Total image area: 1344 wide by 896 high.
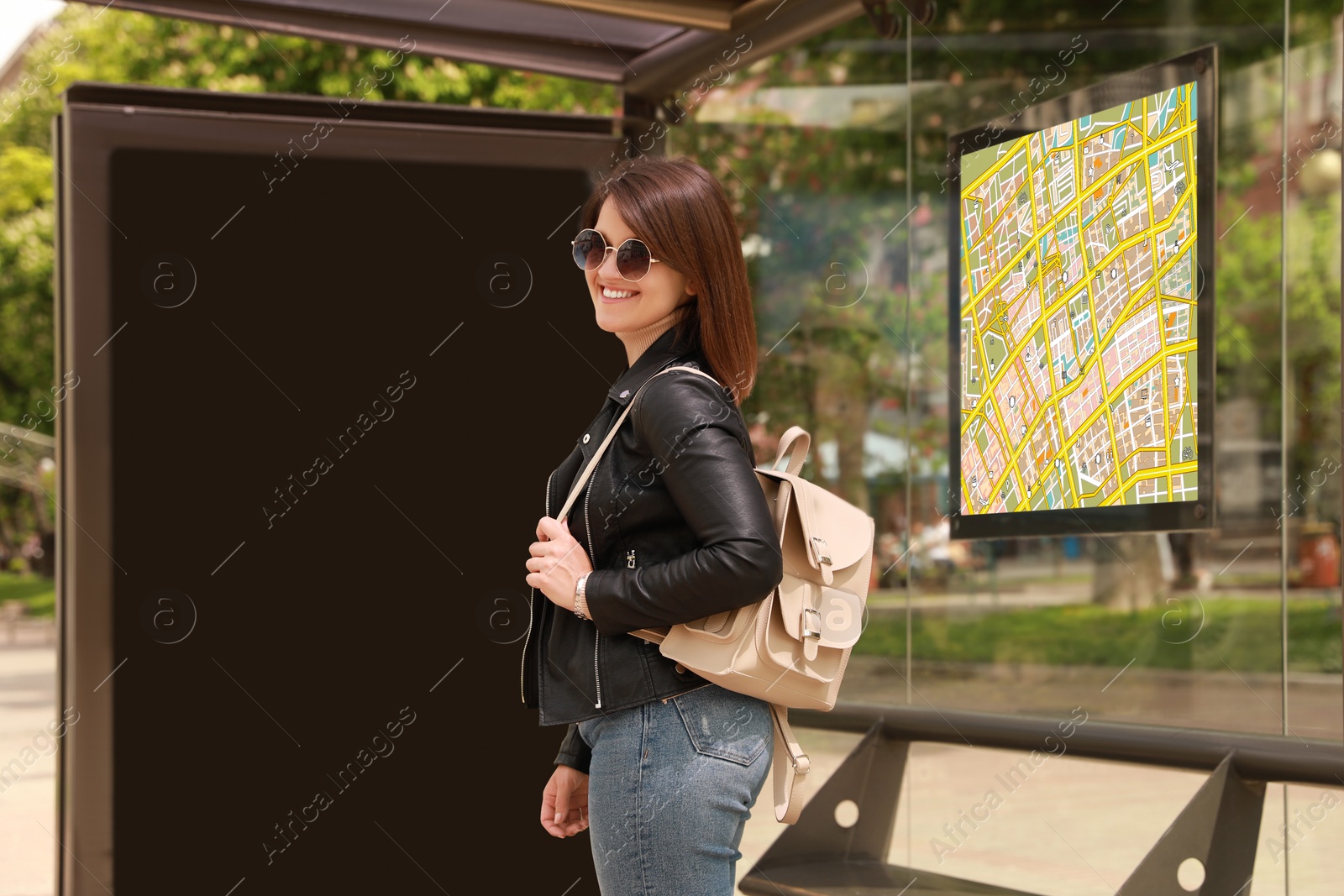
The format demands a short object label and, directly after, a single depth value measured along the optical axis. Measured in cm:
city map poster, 330
